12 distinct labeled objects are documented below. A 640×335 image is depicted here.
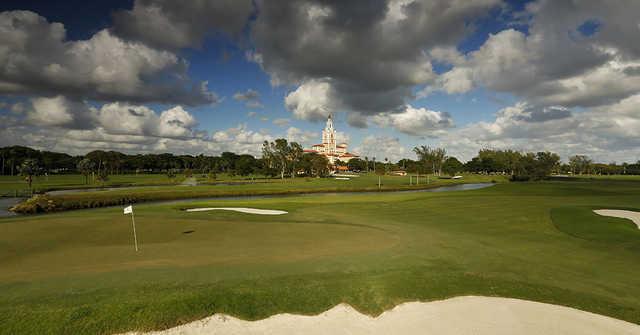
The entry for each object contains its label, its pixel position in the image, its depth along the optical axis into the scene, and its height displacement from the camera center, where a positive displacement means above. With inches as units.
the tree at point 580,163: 7480.3 +214.4
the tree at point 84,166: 3479.3 +9.2
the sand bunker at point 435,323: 313.3 -176.1
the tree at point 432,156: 5511.8 +270.1
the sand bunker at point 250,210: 1212.2 -187.7
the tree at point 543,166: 4288.9 +73.4
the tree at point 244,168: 5246.1 +3.7
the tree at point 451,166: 5706.7 +91.2
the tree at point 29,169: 2532.0 -24.5
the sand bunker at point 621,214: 927.0 -149.2
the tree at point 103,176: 3184.5 -101.5
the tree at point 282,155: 5039.4 +237.0
